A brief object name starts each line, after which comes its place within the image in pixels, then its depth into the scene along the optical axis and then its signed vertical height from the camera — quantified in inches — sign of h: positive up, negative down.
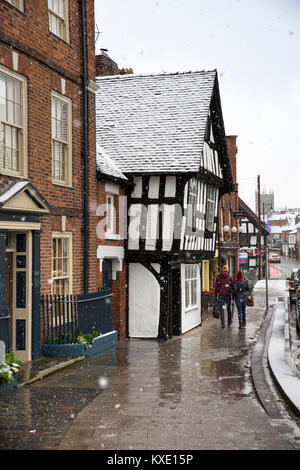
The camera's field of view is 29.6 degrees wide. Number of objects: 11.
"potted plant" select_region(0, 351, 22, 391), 359.3 -74.9
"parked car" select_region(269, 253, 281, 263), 3336.6 -39.7
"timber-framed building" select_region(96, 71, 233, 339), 666.2 +90.0
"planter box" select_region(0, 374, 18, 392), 362.3 -84.9
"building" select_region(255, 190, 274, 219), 6427.2 +628.0
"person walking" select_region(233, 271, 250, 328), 749.3 -56.9
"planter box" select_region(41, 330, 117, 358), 475.5 -82.6
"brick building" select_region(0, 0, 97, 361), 436.5 +83.1
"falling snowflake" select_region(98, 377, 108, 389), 386.9 -90.6
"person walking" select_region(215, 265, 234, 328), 751.1 -48.6
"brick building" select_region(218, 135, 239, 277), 1189.1 +57.6
